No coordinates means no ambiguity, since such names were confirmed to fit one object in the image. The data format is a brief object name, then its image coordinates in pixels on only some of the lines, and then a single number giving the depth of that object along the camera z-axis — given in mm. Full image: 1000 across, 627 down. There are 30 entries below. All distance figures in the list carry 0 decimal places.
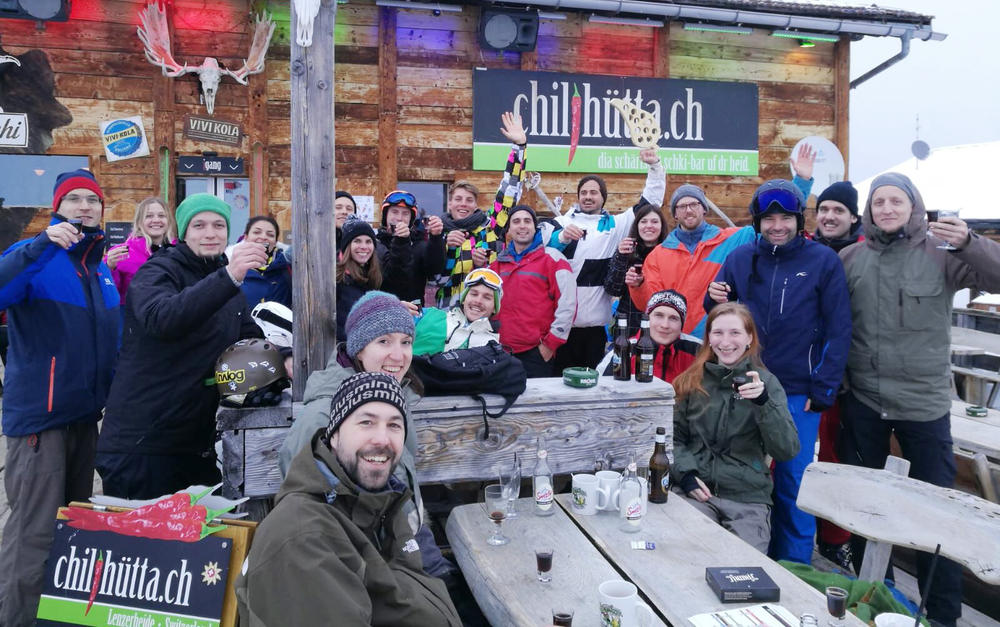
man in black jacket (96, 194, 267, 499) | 2924
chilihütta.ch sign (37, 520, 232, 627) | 2525
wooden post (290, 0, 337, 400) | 3117
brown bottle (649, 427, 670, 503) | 3047
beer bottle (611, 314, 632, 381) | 3738
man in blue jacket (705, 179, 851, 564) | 3900
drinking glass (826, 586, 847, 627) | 1992
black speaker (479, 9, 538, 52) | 8172
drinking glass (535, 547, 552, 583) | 2297
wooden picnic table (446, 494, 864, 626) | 2172
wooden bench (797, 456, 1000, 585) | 2705
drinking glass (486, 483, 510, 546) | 2674
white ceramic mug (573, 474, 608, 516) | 2923
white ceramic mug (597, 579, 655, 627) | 1970
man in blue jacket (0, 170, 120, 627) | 3250
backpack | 3225
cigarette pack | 2184
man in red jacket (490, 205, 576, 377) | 4969
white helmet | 3461
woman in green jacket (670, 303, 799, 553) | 3307
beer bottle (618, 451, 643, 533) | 2729
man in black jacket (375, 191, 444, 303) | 4934
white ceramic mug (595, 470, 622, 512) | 2930
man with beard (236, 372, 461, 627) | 1829
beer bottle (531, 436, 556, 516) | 2908
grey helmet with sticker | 2990
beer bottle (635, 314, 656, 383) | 3568
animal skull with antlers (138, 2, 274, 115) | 7445
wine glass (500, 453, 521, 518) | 2889
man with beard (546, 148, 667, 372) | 5402
